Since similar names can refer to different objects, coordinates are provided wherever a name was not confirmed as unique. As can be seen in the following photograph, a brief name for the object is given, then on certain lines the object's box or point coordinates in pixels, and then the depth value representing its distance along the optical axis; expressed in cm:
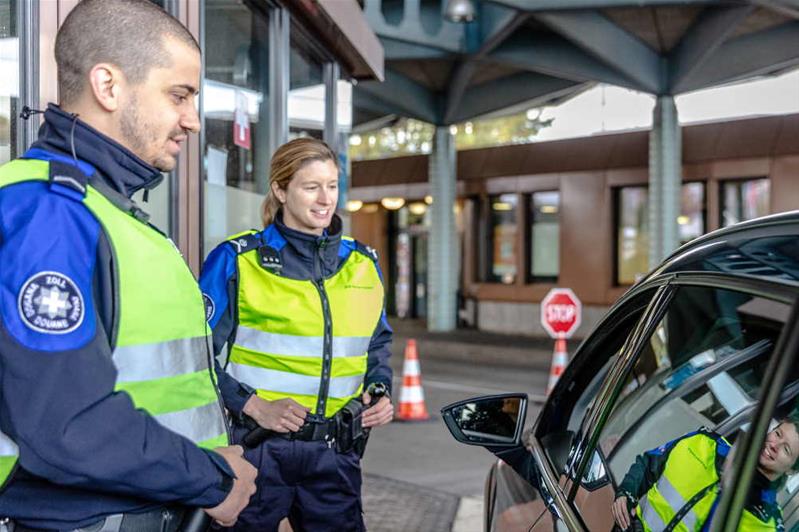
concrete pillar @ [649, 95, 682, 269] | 1688
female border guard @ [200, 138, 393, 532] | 316
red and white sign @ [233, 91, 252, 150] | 531
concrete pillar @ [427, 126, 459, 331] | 2098
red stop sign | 1062
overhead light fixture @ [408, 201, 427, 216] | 2464
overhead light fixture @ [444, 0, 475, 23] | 1267
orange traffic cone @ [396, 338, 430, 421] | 981
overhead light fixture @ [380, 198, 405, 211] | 2431
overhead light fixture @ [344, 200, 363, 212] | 2525
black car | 152
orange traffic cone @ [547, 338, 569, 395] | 991
